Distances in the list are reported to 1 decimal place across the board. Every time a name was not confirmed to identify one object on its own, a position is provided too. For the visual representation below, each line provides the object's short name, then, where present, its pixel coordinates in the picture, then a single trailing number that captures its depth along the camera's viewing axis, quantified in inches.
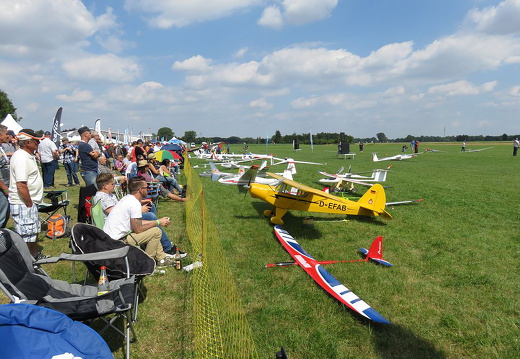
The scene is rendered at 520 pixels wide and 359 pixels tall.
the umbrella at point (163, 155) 450.0
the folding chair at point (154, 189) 312.2
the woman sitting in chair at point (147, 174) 297.3
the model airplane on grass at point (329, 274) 136.9
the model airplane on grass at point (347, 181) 455.2
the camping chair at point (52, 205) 226.4
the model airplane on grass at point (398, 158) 978.4
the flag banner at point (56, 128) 540.4
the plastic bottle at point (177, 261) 182.2
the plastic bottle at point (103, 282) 119.9
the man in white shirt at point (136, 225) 158.4
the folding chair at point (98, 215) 167.3
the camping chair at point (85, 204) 205.5
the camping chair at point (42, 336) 65.7
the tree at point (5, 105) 1870.1
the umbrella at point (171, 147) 598.9
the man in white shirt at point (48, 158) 362.3
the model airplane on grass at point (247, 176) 396.9
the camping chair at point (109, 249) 131.1
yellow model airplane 275.9
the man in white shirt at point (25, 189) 151.9
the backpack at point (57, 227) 221.1
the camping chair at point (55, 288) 97.3
